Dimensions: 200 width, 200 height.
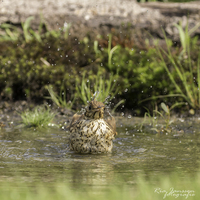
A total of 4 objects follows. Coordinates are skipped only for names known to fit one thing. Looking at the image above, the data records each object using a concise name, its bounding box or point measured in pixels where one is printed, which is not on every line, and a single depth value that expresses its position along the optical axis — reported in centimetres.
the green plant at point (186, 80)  1833
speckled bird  1182
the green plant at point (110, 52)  1959
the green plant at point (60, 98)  1892
